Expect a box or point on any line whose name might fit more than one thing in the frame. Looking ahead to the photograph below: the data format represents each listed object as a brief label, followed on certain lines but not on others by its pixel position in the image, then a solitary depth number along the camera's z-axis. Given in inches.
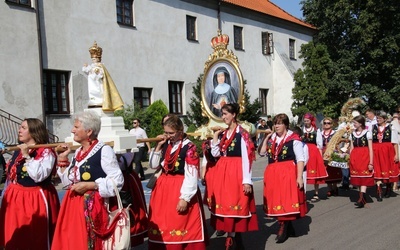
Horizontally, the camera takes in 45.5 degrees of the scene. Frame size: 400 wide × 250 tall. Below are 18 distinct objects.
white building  608.4
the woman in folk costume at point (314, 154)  387.5
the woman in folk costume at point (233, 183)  240.2
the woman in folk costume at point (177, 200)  200.4
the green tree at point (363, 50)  1111.0
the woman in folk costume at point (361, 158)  354.0
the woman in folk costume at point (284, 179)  265.0
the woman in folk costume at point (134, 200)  215.6
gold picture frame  301.1
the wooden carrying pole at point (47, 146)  188.2
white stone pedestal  231.0
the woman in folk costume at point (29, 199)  195.3
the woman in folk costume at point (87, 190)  169.3
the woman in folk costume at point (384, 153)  388.5
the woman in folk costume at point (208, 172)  256.9
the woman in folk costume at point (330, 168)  401.7
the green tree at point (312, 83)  989.8
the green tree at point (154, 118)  735.1
